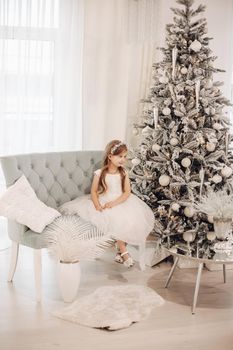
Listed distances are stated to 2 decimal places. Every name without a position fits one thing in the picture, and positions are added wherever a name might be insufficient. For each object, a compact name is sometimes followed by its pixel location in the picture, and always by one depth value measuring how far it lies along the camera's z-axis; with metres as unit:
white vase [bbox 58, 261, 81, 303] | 4.45
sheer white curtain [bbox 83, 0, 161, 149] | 6.03
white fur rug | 4.13
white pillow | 4.57
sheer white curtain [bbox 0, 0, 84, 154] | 5.73
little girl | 5.00
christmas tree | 5.22
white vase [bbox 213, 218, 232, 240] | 4.44
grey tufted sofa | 4.60
